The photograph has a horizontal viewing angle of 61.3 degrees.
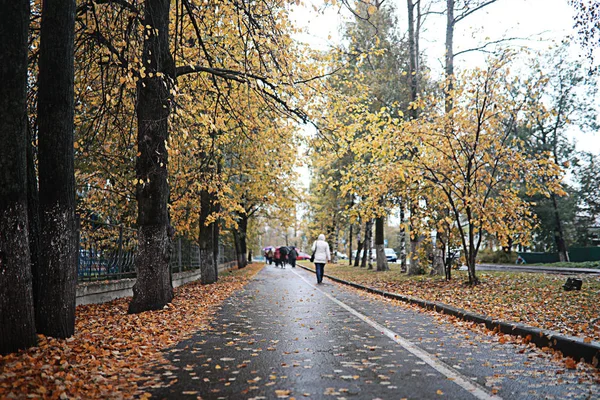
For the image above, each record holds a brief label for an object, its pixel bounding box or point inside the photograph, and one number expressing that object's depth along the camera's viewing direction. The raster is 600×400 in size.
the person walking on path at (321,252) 20.45
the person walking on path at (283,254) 47.75
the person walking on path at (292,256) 46.81
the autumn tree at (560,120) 36.06
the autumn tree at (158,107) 10.38
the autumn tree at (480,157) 14.20
